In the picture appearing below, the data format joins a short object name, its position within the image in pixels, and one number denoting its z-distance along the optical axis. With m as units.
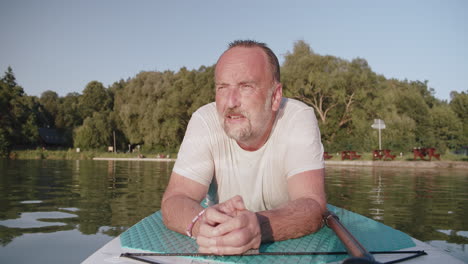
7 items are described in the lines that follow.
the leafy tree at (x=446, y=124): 37.09
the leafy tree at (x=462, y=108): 38.13
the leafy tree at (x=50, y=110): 60.72
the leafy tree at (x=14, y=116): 38.22
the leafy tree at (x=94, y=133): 40.06
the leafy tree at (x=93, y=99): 54.34
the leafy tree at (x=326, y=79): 27.80
